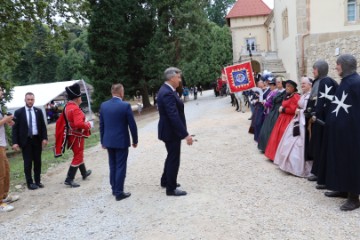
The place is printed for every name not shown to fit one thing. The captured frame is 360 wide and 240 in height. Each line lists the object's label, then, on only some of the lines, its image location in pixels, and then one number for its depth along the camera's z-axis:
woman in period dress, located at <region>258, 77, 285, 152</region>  7.52
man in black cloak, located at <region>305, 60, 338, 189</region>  5.07
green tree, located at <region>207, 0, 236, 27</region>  69.31
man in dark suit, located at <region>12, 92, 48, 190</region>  6.59
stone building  16.47
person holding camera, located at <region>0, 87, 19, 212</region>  5.59
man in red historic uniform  6.44
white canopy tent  27.95
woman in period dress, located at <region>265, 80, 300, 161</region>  6.59
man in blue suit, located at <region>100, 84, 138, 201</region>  5.60
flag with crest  13.40
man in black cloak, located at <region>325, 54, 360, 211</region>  4.40
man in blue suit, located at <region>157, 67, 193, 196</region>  5.25
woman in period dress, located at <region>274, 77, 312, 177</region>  6.11
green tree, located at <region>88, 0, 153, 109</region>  26.83
